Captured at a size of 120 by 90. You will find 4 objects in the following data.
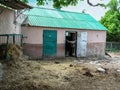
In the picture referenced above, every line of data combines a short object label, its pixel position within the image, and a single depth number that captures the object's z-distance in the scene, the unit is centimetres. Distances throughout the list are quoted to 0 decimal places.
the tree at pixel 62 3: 472
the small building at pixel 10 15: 519
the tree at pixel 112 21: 1355
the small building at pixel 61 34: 825
